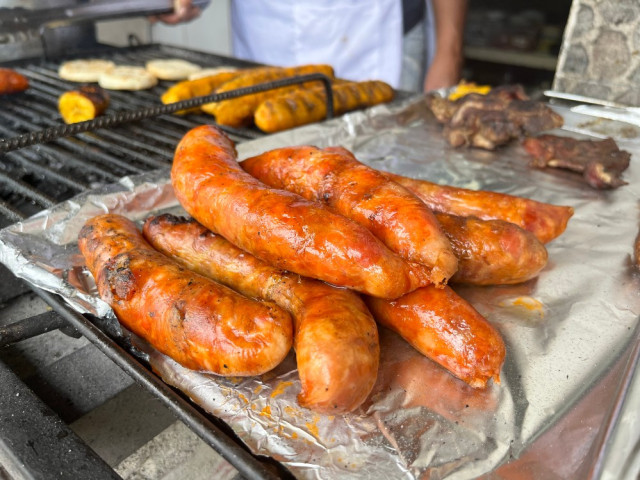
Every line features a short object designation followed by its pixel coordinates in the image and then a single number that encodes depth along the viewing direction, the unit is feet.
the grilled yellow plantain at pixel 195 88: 2.20
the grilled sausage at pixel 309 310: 0.80
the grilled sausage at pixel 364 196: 0.96
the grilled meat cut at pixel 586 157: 1.70
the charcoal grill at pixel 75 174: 0.79
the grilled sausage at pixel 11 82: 2.21
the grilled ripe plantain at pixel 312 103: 2.04
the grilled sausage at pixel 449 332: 0.92
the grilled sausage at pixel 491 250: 1.11
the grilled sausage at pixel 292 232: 0.92
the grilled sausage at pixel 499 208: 1.26
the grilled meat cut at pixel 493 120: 2.01
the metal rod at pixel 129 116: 1.23
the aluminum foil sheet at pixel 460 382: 0.82
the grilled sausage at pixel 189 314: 0.87
